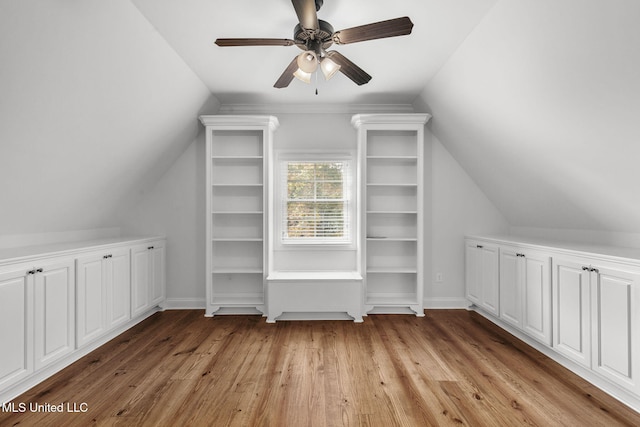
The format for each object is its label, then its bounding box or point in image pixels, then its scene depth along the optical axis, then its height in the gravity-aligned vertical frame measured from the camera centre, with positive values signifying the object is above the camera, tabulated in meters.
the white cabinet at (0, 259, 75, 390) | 2.12 -0.72
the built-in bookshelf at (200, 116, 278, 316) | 4.13 +0.06
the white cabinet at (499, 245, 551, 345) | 2.81 -0.69
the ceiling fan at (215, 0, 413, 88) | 1.95 +1.13
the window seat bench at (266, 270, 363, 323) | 3.70 -0.90
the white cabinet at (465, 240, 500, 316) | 3.53 -0.68
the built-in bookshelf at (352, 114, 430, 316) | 4.16 +0.02
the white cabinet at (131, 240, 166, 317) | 3.53 -0.70
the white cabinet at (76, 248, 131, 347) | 2.77 -0.71
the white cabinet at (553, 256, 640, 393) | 2.09 -0.70
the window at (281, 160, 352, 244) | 4.25 +0.22
